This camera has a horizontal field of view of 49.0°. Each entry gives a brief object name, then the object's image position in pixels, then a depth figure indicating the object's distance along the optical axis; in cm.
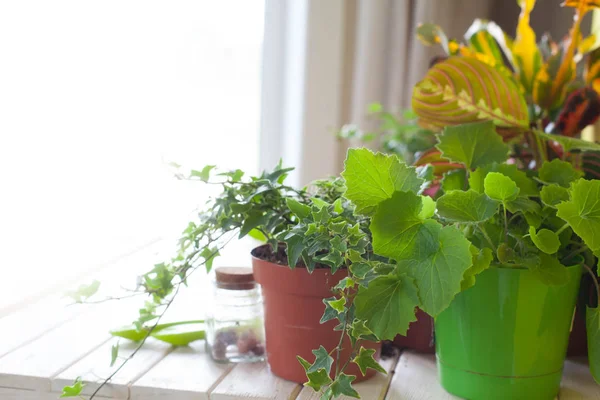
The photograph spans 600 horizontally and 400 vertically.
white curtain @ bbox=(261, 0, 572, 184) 154
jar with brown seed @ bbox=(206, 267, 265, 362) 70
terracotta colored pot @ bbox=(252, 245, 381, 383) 61
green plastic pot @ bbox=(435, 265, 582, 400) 57
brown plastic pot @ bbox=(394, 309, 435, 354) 72
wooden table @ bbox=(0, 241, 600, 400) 62
